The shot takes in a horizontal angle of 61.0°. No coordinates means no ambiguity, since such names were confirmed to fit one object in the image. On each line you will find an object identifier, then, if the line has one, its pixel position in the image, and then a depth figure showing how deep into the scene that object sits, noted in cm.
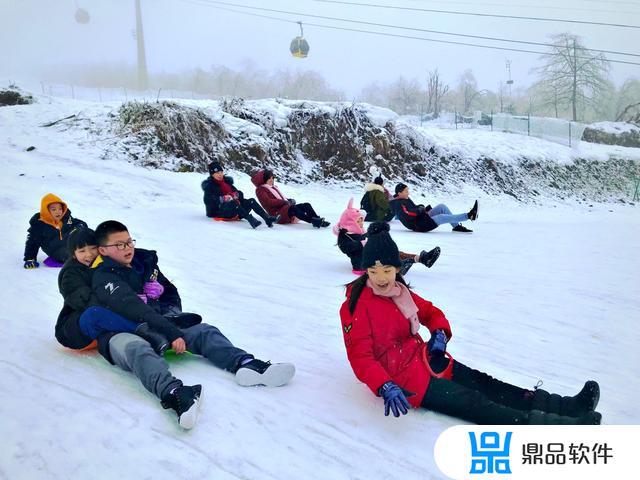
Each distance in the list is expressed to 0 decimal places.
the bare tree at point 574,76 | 3491
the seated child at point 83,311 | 289
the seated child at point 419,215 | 884
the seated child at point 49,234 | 556
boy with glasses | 265
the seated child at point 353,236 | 554
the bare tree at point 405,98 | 5998
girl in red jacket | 245
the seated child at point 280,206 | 898
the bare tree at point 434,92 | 5480
